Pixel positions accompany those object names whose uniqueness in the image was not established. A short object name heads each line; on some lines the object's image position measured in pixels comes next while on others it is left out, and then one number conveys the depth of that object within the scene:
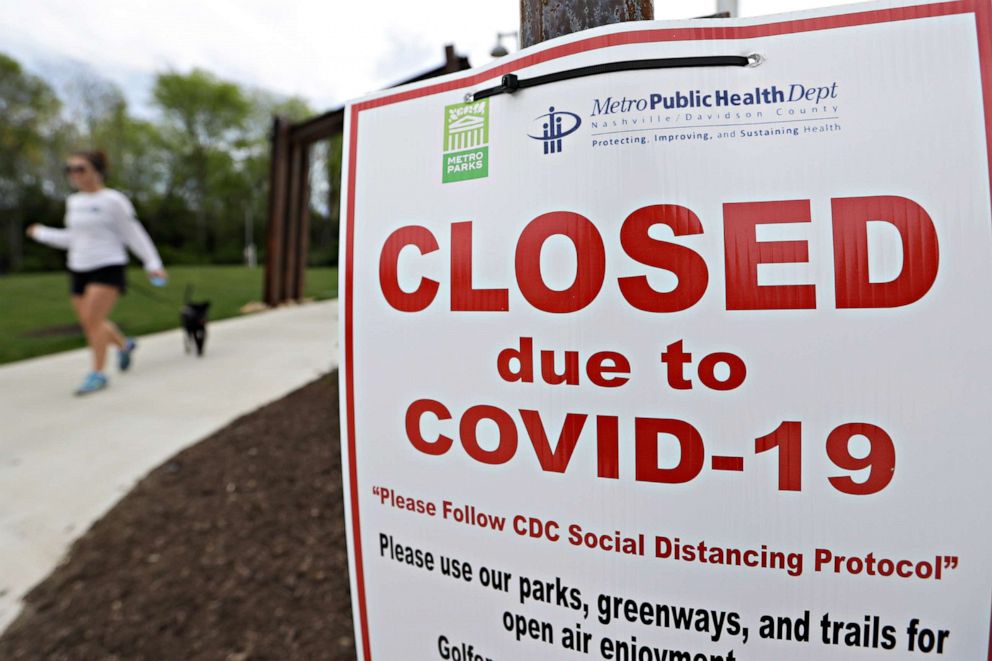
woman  4.92
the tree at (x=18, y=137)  35.19
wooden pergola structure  9.28
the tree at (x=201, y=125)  47.84
